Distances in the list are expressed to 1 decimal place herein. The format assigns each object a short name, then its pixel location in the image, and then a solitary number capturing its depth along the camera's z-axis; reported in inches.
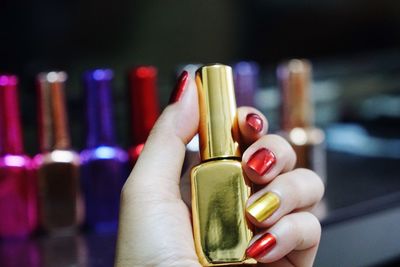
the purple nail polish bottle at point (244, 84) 21.9
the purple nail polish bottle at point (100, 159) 19.6
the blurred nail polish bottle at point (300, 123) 22.0
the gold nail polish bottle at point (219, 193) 13.8
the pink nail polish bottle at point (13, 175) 18.9
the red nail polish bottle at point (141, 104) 19.5
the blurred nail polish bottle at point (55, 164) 19.2
